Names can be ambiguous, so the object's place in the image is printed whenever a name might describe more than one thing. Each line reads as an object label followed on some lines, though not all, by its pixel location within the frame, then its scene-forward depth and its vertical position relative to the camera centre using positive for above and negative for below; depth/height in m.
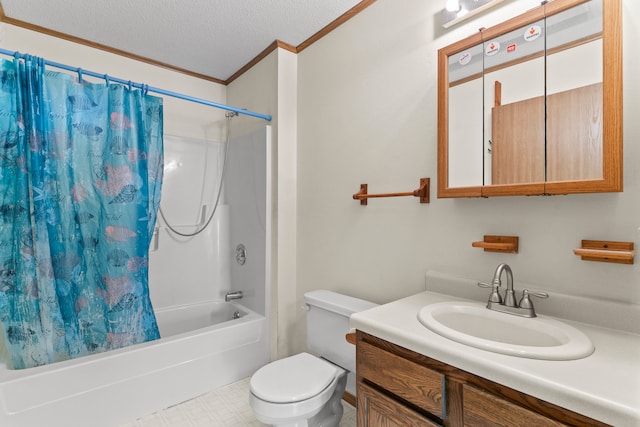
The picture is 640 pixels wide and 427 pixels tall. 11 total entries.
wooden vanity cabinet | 0.77 -0.52
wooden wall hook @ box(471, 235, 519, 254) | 1.25 -0.13
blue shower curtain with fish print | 1.58 +0.00
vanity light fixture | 1.35 +0.89
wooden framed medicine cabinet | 1.02 +0.40
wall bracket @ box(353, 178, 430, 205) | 1.56 +0.10
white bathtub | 1.57 -0.94
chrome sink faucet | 1.14 -0.32
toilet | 1.39 -0.79
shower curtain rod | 1.56 +0.75
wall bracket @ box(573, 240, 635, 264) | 0.98 -0.12
